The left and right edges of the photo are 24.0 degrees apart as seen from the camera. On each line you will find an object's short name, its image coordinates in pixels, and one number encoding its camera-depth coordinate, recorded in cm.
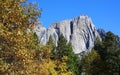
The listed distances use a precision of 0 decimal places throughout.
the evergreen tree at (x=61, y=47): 6164
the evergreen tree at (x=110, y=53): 5009
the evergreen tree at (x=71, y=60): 6297
